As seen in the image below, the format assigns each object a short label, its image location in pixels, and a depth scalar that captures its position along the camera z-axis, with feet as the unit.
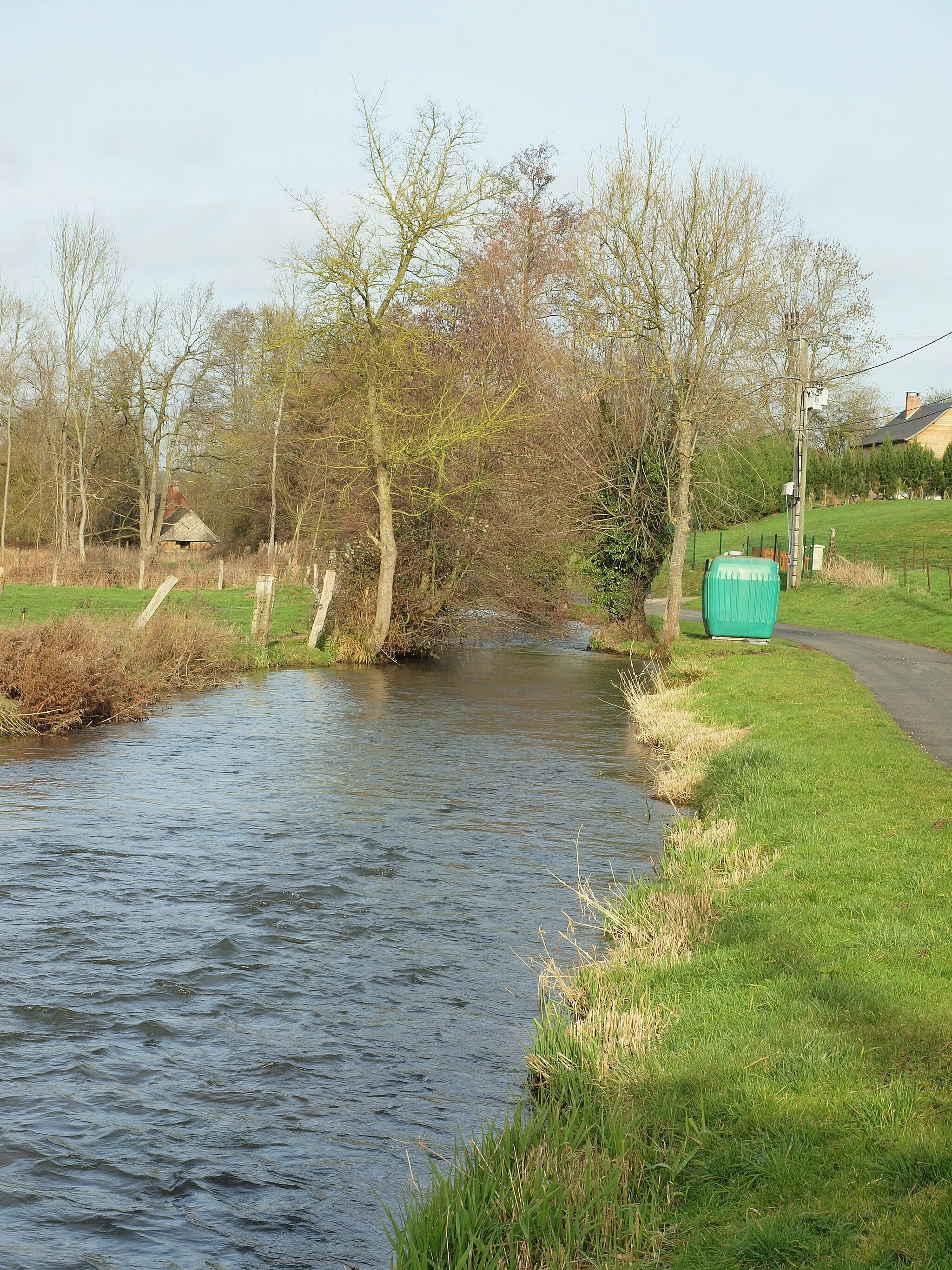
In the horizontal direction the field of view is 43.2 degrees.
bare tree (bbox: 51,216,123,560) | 182.39
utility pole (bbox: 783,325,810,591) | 146.41
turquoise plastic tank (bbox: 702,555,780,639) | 95.50
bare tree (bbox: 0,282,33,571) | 189.67
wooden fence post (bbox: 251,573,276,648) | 86.43
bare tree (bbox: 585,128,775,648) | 94.99
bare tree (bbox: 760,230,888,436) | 199.31
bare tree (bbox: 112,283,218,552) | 194.08
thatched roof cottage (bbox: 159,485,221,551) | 255.09
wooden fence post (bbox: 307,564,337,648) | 97.09
